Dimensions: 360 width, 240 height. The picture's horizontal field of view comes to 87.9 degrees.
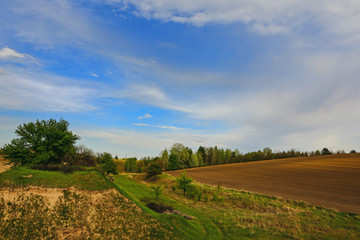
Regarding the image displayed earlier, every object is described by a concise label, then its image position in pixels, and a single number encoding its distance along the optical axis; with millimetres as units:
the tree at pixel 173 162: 112438
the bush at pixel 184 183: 47191
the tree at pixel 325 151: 129600
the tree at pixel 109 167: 62103
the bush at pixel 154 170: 76500
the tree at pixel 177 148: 123850
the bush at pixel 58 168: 20917
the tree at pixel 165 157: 118338
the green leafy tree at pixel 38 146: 29297
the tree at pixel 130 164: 131150
